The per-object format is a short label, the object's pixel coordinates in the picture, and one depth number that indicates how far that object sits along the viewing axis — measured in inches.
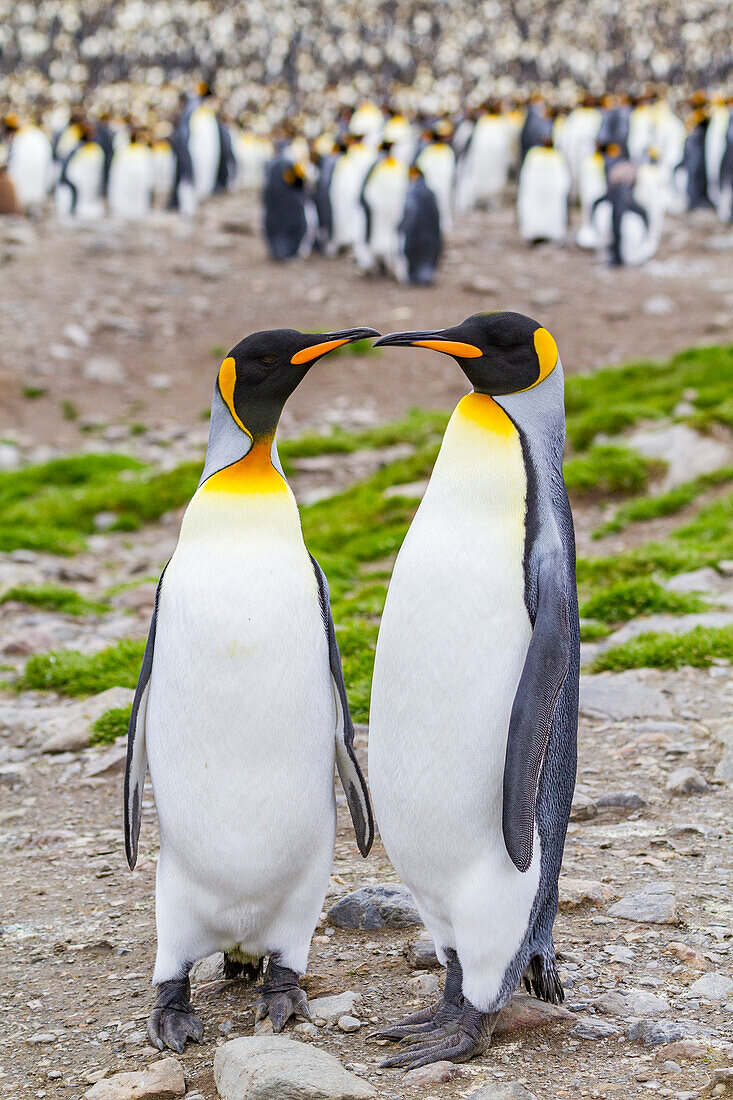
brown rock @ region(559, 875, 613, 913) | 136.9
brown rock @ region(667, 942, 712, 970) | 123.0
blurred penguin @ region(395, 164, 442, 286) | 657.6
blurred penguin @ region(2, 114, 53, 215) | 900.6
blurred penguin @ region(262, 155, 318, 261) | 728.3
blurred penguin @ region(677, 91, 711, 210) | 908.0
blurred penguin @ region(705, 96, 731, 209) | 872.9
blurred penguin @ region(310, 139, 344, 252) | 776.3
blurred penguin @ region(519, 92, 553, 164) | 933.2
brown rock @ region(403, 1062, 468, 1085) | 103.2
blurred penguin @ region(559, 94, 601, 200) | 987.3
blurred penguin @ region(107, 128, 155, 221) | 901.2
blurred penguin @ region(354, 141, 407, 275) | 706.8
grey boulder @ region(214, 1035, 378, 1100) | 97.3
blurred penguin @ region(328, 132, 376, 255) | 773.9
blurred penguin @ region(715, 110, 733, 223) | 836.6
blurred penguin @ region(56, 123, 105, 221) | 907.2
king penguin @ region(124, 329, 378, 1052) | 118.8
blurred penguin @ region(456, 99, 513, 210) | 941.2
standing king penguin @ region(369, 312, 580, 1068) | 109.7
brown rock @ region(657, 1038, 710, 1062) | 105.4
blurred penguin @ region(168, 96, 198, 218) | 921.5
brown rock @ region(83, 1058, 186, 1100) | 103.5
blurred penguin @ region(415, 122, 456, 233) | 832.9
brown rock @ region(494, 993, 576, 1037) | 112.9
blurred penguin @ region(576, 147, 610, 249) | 764.6
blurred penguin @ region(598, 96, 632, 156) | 963.4
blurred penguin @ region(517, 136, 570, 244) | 785.6
